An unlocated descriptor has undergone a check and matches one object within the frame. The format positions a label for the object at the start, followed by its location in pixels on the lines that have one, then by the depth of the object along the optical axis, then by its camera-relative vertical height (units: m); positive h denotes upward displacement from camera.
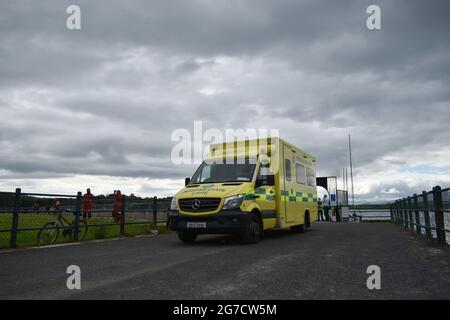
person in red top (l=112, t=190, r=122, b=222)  12.45 +0.03
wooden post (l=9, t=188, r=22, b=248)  8.76 -0.17
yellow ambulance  8.91 +0.39
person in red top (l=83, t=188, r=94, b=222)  11.12 +0.09
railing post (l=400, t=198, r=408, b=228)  15.75 -0.23
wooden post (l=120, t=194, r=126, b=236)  12.49 -0.17
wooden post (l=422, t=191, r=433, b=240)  9.61 -0.22
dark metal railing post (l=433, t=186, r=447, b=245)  8.23 -0.17
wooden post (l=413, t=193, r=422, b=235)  11.34 -0.17
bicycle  9.92 -0.49
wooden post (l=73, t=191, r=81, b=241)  10.70 -0.35
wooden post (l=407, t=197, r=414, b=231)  13.28 -0.29
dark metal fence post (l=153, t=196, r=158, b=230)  14.41 -0.04
